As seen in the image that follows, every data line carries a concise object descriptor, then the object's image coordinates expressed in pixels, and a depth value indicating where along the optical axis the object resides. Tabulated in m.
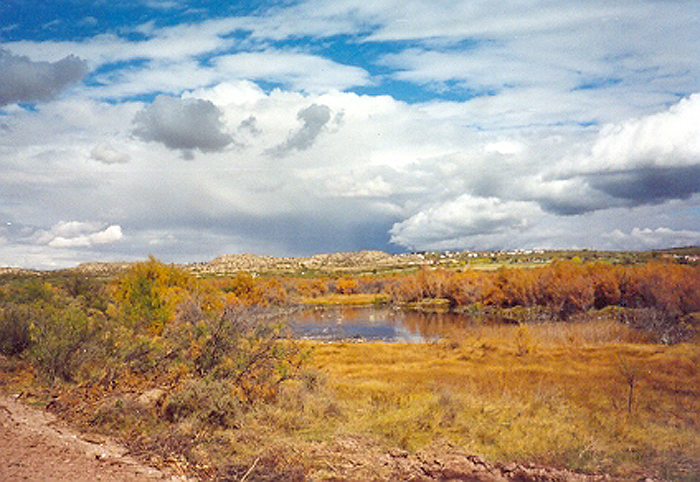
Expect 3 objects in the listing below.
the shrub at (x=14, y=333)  17.52
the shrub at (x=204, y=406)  11.38
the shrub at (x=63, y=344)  13.90
